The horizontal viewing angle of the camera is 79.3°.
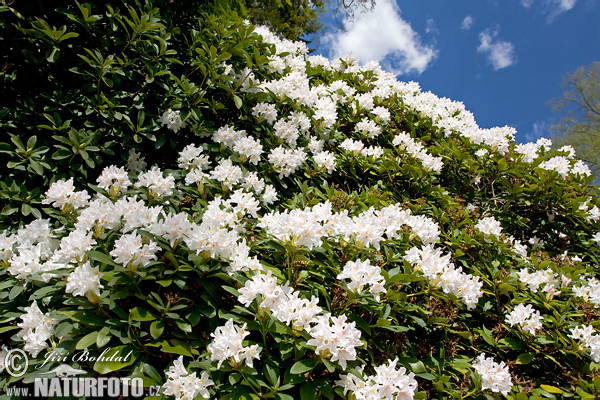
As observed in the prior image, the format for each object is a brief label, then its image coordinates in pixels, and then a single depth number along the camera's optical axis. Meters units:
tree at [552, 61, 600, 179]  16.38
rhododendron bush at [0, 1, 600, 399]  1.45
